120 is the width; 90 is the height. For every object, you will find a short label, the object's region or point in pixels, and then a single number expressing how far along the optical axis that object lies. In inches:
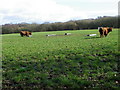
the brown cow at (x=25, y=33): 1778.5
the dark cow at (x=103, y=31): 1039.6
